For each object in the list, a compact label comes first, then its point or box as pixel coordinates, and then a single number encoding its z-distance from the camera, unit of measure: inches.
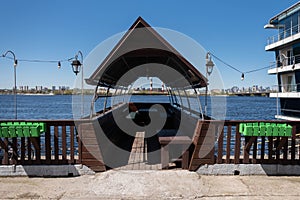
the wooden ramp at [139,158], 230.0
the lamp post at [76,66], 268.8
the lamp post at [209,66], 269.0
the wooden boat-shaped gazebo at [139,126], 214.7
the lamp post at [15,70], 263.6
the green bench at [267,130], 203.6
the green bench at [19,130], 197.8
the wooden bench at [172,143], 221.6
